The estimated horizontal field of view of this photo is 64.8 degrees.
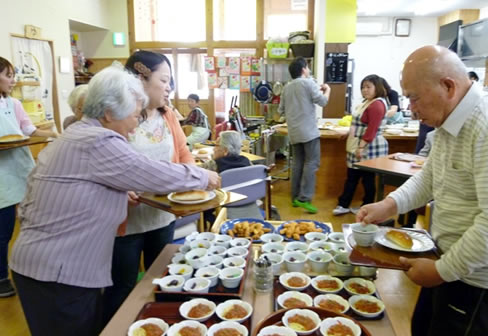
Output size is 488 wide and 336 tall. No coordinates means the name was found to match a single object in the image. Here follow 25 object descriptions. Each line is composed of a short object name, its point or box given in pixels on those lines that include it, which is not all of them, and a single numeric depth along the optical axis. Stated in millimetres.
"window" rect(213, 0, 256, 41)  6887
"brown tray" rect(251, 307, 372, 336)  1131
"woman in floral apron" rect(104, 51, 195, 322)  1680
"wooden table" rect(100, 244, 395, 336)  1184
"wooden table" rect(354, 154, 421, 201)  2951
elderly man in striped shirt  1025
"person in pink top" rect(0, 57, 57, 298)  2582
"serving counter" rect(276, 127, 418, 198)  4590
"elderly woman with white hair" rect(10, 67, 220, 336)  1218
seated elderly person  2990
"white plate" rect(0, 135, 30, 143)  2420
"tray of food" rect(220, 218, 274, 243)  1914
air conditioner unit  8578
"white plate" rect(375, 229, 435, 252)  1275
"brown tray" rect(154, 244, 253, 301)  1321
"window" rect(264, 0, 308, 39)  6836
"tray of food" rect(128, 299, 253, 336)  1148
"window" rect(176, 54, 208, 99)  7188
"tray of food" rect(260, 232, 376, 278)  1476
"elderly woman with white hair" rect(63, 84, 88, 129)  1975
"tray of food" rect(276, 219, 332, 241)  1885
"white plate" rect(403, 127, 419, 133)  4658
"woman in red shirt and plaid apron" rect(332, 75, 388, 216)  3760
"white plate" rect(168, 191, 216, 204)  1497
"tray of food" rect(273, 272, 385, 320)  1243
